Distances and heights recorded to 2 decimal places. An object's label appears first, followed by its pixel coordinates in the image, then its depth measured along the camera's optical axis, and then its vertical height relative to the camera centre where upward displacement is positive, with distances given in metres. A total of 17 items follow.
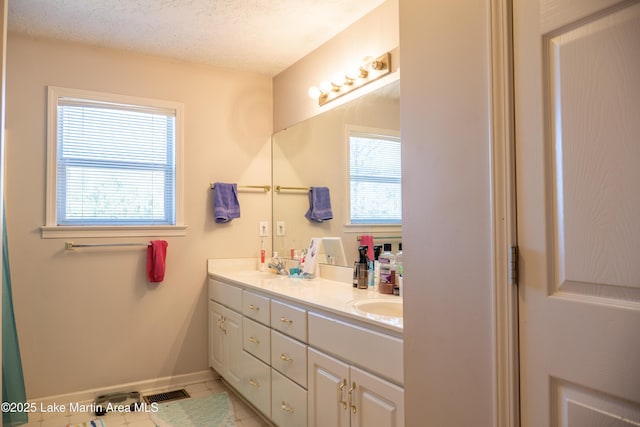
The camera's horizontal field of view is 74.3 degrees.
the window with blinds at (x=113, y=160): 2.83 +0.46
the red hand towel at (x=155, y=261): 2.96 -0.25
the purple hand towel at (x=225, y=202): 3.21 +0.17
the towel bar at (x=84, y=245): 2.78 -0.13
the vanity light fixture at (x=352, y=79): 2.32 +0.88
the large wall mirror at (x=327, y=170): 2.38 +0.38
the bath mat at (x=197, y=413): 2.49 -1.17
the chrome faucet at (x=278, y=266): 3.10 -0.32
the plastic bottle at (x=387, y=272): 2.14 -0.25
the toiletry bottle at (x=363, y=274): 2.34 -0.28
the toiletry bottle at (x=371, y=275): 2.34 -0.29
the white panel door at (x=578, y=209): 0.82 +0.03
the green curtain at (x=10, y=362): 2.29 -0.76
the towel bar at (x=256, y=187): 3.38 +0.30
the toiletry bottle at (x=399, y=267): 2.10 -0.22
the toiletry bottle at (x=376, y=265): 2.26 -0.23
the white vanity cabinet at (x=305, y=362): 1.51 -0.63
